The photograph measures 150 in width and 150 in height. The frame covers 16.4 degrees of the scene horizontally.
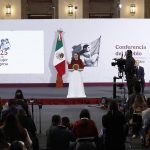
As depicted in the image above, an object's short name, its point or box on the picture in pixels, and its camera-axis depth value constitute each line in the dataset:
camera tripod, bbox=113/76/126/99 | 17.16
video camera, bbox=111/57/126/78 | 18.11
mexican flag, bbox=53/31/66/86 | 24.30
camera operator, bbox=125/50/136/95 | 17.88
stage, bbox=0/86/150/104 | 18.91
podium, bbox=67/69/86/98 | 19.58
